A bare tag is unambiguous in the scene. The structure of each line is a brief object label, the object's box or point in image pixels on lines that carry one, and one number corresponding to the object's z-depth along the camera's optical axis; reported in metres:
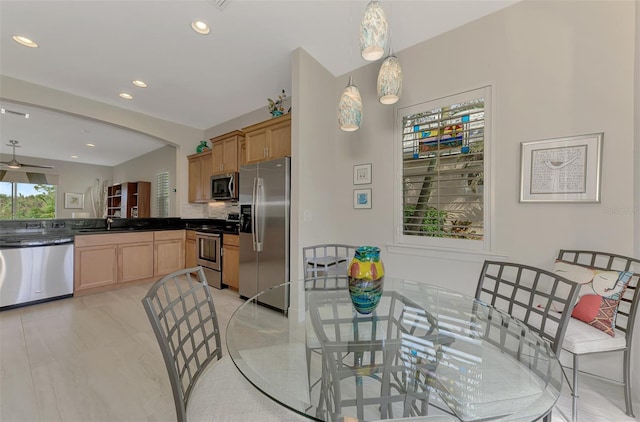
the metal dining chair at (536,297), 1.11
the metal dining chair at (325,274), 1.97
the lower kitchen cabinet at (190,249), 4.37
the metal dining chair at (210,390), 0.88
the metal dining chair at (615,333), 1.36
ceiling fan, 5.68
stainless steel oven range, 3.83
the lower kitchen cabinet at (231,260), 3.58
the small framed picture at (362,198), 2.79
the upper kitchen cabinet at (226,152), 3.88
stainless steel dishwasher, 2.91
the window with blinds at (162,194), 5.80
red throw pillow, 1.46
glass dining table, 0.86
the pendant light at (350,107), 1.63
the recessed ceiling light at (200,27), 2.26
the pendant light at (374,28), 1.29
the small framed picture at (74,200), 7.86
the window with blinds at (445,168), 2.19
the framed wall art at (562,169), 1.72
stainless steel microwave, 3.90
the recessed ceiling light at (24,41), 2.44
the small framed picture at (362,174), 2.78
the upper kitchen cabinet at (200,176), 4.51
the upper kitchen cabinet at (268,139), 3.08
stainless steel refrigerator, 2.79
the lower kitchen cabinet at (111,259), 3.41
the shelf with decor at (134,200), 6.38
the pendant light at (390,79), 1.53
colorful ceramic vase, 1.20
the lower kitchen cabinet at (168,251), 4.18
